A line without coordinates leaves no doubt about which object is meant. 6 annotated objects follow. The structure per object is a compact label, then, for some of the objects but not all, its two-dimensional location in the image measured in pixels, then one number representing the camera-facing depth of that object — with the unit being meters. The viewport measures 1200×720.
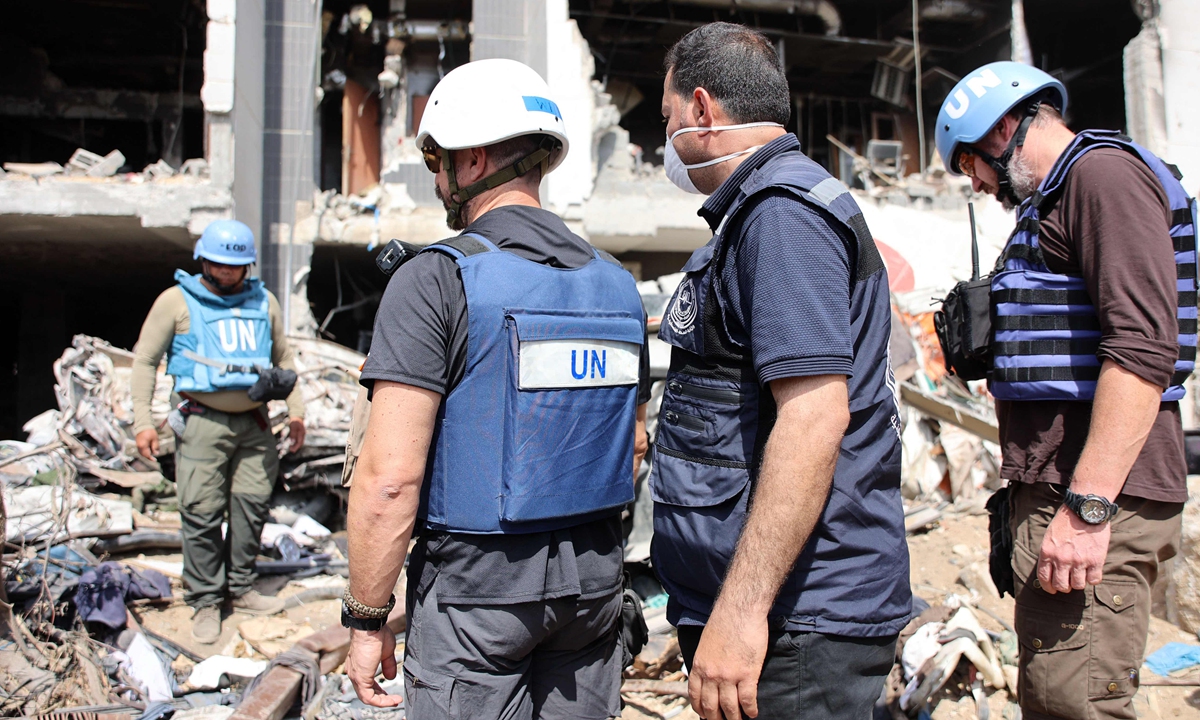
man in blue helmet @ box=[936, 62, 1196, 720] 1.72
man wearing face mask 1.31
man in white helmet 1.61
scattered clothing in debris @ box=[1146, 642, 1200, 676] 3.23
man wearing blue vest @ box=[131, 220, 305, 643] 4.21
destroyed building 7.79
